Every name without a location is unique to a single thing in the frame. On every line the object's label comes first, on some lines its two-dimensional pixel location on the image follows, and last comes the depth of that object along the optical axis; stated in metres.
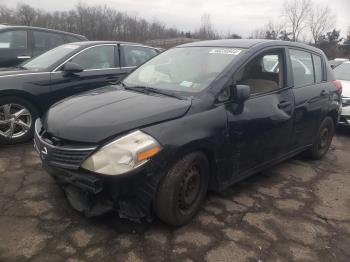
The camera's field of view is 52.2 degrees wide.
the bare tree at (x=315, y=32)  42.69
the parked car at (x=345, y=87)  6.71
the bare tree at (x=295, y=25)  42.19
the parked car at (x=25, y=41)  6.97
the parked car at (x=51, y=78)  4.88
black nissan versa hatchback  2.71
